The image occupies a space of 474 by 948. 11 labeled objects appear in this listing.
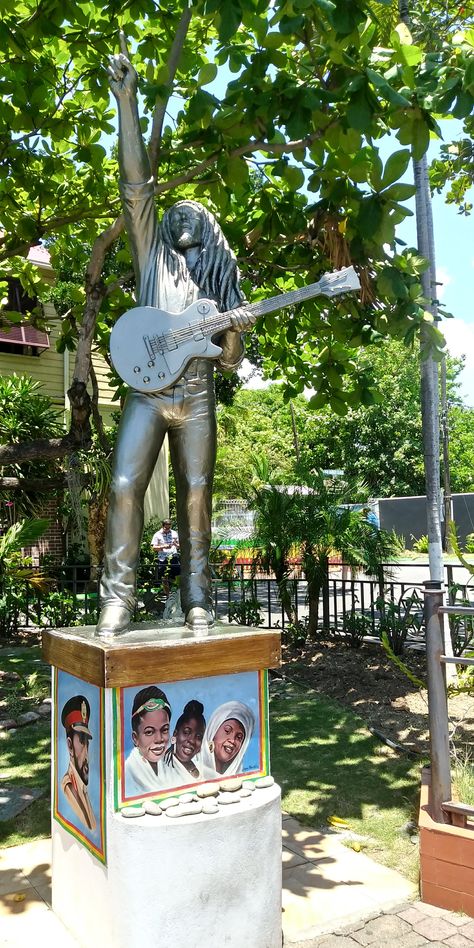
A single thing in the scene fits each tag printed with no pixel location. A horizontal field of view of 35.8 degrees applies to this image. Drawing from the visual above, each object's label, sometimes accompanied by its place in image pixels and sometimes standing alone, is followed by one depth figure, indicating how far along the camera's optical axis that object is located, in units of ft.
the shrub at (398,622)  27.77
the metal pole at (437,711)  11.59
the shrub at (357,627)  30.45
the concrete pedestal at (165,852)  9.14
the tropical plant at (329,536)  31.42
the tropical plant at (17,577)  31.83
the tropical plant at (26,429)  38.01
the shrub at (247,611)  33.73
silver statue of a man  10.90
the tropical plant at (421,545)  79.64
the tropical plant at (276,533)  32.27
